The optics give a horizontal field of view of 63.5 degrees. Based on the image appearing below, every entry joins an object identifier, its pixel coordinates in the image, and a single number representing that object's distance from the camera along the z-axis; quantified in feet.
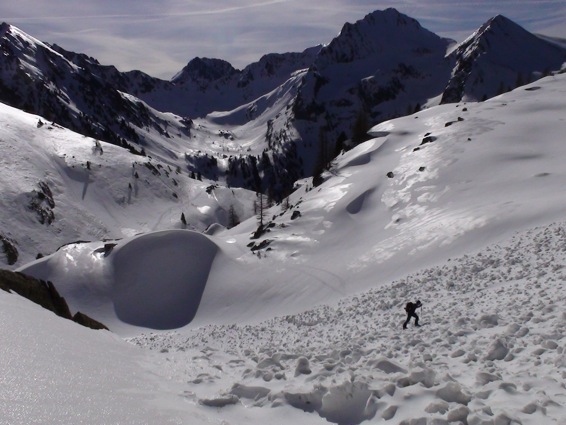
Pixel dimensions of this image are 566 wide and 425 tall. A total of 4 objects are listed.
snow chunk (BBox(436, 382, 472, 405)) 26.40
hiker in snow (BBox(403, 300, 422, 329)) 51.16
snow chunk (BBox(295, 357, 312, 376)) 35.09
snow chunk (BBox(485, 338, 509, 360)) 33.58
